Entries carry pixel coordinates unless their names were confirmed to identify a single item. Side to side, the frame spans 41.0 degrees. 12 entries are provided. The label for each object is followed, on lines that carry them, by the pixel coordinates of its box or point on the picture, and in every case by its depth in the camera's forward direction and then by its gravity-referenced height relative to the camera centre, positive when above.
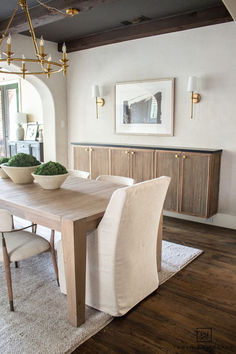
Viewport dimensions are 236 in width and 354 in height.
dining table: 1.94 -0.58
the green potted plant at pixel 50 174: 2.58 -0.40
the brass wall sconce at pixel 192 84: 3.93 +0.52
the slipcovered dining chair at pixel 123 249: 1.99 -0.82
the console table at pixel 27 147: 6.00 -0.42
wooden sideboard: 3.81 -0.57
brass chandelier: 2.27 +0.54
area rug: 1.87 -1.28
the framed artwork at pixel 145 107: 4.37 +0.27
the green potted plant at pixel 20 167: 2.78 -0.36
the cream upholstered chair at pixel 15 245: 2.09 -0.87
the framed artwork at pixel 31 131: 6.49 -0.11
